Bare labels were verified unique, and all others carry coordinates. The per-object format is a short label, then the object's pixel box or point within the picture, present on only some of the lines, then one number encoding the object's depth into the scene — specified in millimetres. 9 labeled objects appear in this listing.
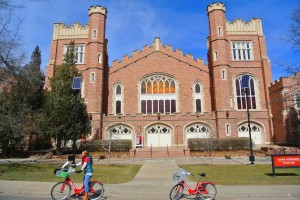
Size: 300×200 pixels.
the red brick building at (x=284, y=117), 28938
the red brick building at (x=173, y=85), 31234
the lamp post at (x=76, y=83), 18297
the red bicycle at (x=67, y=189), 7793
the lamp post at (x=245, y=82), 20906
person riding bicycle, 7620
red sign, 12367
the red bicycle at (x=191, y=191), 7687
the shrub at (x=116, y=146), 26234
